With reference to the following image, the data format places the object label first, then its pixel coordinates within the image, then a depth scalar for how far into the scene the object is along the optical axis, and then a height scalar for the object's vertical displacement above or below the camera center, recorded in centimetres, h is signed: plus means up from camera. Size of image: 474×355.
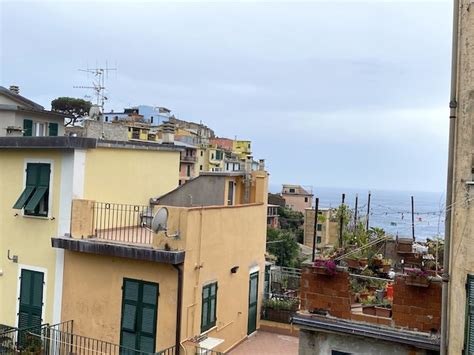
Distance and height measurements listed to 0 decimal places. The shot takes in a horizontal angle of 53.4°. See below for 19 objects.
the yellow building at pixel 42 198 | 1373 -68
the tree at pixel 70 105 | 6021 +917
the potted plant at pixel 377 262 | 1061 -162
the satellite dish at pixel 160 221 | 1192 -102
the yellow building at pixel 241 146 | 9488 +785
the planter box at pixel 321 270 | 881 -156
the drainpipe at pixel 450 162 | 749 +50
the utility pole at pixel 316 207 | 1764 -81
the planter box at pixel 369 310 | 894 -229
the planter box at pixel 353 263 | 1038 -163
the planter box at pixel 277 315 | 1670 -466
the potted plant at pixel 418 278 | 808 -148
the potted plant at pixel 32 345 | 1305 -477
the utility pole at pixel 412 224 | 1396 -97
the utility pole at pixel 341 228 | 1314 -120
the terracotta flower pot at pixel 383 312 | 877 -226
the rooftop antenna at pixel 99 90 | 2047 +381
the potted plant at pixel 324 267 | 873 -147
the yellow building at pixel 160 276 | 1201 -265
